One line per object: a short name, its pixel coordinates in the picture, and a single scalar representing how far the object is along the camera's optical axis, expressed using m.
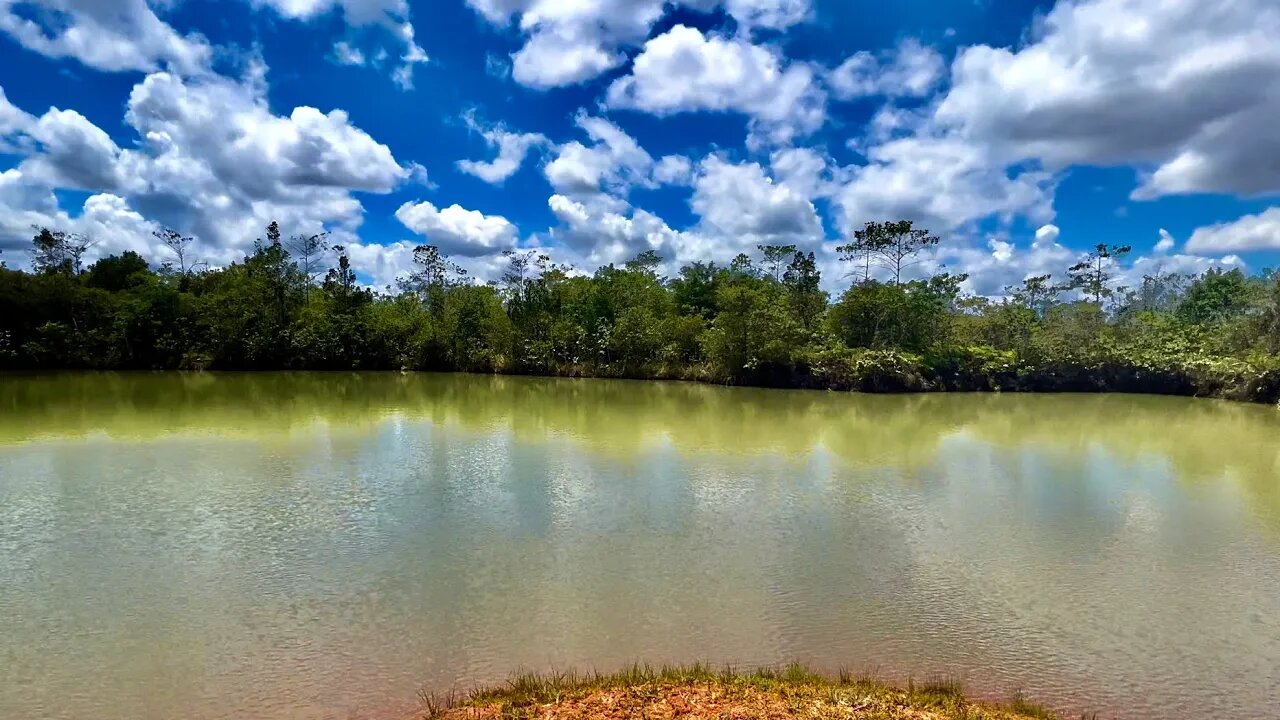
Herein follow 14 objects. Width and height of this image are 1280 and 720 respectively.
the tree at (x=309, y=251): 43.56
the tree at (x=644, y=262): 54.88
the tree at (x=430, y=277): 44.76
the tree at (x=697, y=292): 42.88
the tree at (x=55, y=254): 43.41
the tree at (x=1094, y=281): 43.53
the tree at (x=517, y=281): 41.59
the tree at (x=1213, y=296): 51.88
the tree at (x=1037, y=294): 45.16
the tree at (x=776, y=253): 43.28
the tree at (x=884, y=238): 35.25
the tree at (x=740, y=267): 48.35
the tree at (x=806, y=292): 35.97
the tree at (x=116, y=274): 42.03
